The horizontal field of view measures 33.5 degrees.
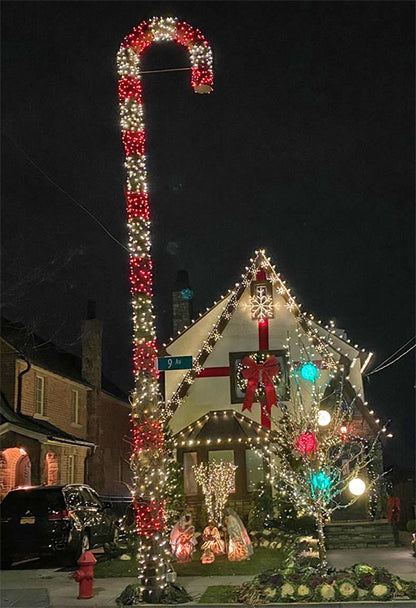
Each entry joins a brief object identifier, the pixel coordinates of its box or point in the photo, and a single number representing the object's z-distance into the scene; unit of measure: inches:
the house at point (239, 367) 848.9
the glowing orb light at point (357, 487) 575.8
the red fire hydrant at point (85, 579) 416.8
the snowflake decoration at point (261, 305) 934.4
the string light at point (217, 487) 665.0
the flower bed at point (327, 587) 376.5
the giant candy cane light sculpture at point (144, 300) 396.2
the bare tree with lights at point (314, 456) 460.8
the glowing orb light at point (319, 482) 458.9
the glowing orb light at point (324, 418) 584.6
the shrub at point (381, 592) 373.8
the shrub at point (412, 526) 623.8
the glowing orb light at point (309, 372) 606.1
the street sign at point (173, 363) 636.6
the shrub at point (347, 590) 374.9
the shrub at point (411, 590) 381.7
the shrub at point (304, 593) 377.7
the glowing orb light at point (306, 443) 466.0
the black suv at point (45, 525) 557.6
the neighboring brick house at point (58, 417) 806.5
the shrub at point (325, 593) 375.6
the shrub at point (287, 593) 379.6
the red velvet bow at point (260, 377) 858.8
